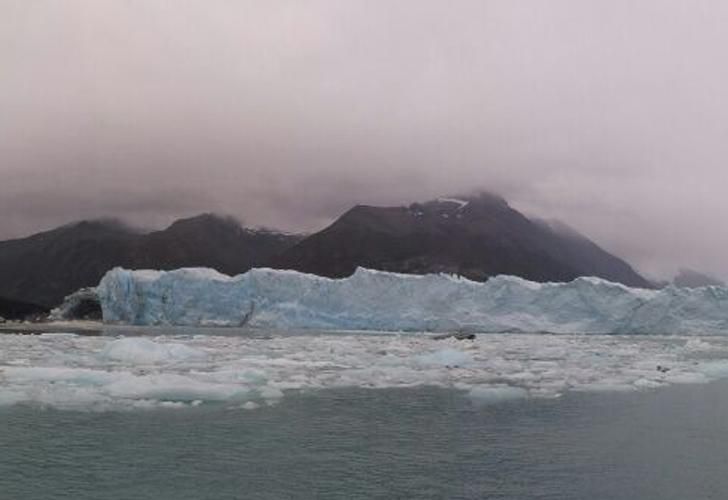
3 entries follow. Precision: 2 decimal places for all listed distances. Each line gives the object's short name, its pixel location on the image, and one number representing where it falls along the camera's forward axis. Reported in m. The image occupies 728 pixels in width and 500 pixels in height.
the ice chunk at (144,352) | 21.25
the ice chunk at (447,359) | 22.73
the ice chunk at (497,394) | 15.16
